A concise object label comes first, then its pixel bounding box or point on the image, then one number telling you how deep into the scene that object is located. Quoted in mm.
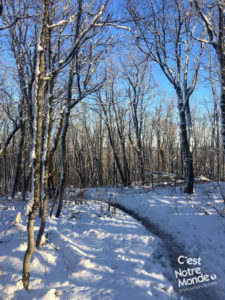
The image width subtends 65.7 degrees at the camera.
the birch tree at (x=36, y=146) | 2900
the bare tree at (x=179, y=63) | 8516
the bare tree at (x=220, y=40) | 6141
